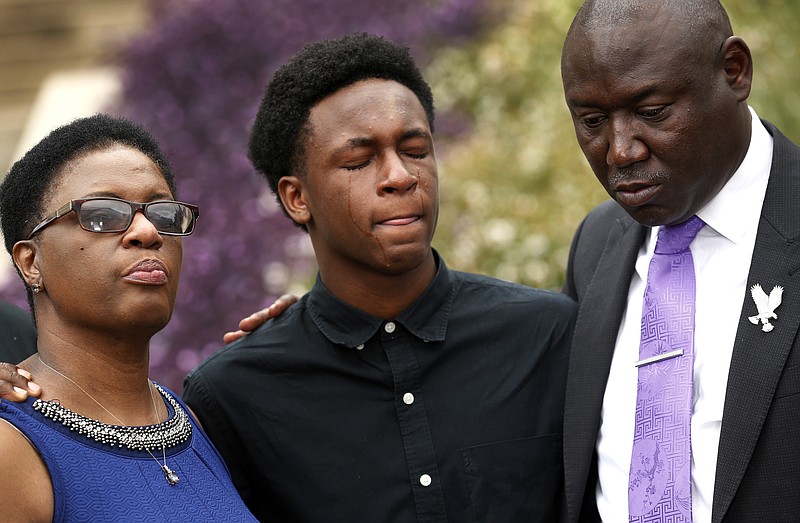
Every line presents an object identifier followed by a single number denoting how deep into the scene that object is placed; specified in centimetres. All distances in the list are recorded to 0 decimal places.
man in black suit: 591
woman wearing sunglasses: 577
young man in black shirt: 705
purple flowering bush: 1358
